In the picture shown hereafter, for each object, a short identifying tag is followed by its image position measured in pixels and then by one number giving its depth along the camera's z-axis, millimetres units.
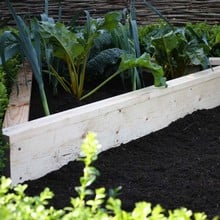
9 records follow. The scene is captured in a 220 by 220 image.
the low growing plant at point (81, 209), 1586
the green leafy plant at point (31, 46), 3521
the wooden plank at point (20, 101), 3489
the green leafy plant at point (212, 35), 5406
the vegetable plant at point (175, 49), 4558
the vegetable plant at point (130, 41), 4268
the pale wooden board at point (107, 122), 3126
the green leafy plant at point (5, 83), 2995
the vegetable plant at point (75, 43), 3803
